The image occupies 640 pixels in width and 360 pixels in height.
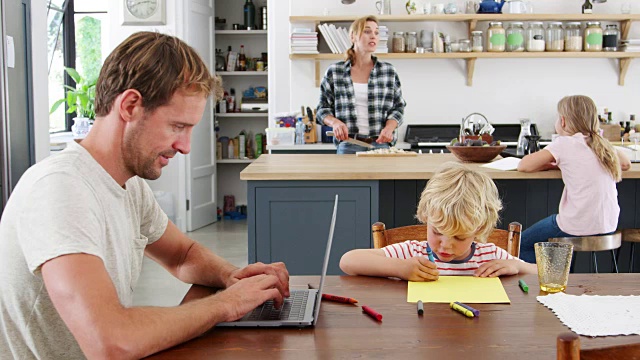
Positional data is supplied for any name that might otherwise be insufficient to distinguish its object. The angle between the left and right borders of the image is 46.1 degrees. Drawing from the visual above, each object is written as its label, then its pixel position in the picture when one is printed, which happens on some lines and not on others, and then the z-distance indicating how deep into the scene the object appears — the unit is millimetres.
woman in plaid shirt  5035
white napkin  1438
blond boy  1863
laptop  1473
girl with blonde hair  3451
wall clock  6758
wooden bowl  3947
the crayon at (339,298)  1641
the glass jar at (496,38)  6246
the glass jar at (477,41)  6254
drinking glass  1709
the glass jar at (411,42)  6309
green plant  6184
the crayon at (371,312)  1519
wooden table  1318
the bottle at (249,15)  8036
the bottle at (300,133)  6074
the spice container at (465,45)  6267
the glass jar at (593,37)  6246
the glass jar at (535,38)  6242
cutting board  4402
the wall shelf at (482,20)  6207
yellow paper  1657
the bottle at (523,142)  4585
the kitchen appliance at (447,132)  6402
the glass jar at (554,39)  6273
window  6656
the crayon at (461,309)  1534
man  1265
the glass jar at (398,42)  6273
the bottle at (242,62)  8101
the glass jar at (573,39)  6273
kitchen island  3576
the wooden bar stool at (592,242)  3398
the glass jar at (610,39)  6266
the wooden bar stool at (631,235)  3789
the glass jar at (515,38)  6254
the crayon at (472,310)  1537
